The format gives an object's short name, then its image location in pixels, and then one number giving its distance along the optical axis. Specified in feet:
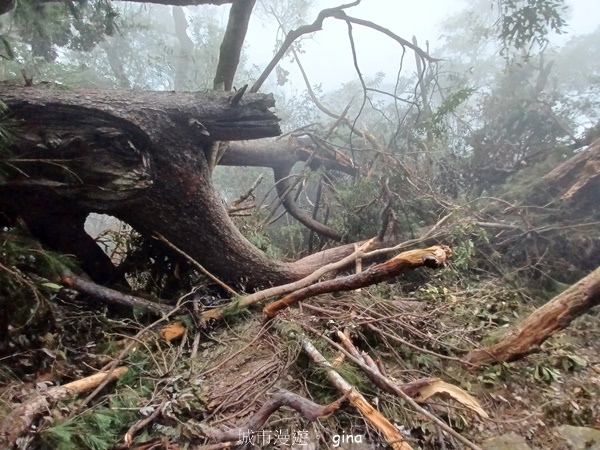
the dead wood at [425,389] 6.33
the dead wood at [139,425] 5.88
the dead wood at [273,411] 5.87
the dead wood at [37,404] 5.51
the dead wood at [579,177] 15.43
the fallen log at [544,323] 7.02
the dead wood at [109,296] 9.17
